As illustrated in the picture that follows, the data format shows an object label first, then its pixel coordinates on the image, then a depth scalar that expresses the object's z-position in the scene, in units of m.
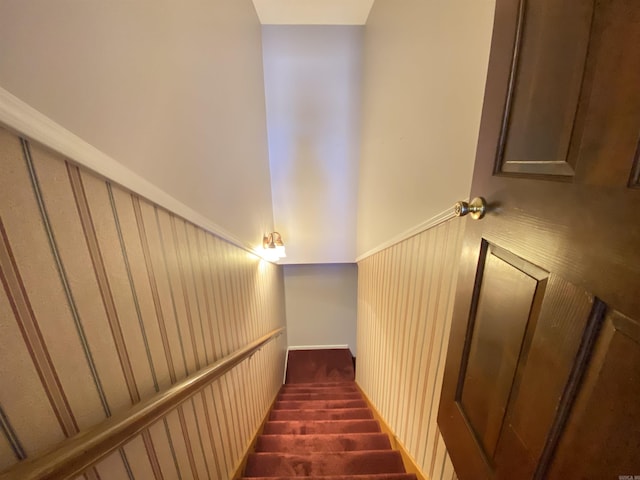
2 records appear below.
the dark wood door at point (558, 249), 0.38
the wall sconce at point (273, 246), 2.59
